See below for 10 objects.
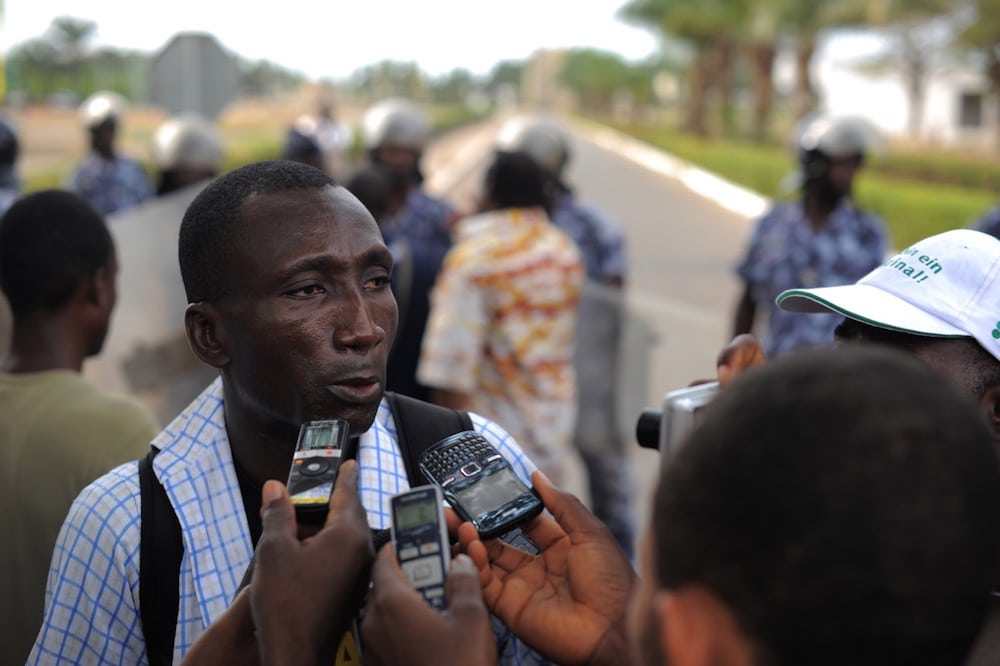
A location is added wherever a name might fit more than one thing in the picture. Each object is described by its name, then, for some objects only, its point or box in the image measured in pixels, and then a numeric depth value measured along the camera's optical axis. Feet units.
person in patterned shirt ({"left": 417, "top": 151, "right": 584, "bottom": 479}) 14.43
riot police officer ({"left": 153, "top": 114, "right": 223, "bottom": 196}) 22.53
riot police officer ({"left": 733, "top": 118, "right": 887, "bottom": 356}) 16.85
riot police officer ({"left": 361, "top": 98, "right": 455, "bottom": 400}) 15.33
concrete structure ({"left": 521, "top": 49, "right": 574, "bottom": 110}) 503.61
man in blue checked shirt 5.84
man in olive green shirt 8.11
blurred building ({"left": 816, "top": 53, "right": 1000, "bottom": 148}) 218.59
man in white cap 6.37
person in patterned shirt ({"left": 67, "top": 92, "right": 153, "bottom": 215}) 26.25
